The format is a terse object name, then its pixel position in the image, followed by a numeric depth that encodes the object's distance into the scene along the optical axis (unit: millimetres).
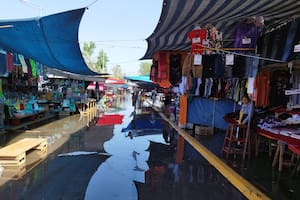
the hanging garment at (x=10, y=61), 6441
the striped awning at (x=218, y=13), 3346
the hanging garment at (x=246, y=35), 4625
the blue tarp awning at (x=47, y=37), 3953
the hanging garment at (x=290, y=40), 3464
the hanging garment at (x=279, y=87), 4886
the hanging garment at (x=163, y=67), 8571
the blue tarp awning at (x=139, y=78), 15224
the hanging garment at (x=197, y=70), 5746
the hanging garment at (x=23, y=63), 7513
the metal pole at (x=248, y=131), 4399
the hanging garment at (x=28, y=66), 7882
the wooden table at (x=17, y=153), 3740
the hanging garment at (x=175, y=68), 8601
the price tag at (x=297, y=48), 3287
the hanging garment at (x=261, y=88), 5224
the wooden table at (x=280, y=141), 3509
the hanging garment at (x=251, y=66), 4405
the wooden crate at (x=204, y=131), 6958
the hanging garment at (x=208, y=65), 5650
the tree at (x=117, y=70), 62318
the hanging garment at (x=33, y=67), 8140
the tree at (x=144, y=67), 54670
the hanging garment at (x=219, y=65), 5563
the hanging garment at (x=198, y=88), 7191
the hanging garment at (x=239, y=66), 4877
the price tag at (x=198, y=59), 5624
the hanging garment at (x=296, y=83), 4425
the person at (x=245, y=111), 4702
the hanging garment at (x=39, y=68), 8687
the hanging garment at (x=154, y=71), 9265
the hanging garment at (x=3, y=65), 5961
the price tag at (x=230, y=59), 4894
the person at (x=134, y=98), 17235
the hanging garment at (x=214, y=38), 5118
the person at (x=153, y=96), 21282
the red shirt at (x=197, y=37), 5094
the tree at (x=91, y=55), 40091
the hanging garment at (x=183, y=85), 7102
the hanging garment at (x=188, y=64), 5919
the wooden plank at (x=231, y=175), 3080
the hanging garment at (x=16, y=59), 7157
